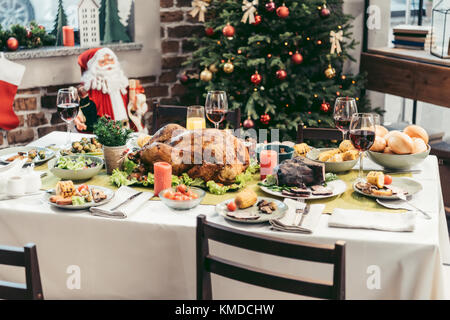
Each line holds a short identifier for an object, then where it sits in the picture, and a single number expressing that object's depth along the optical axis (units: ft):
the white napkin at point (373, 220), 5.86
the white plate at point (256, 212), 6.07
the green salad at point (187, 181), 7.00
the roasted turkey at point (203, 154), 7.09
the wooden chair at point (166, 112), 10.38
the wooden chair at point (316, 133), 9.31
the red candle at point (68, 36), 13.52
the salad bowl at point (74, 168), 7.35
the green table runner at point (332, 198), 6.56
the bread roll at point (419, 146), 7.61
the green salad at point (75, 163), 7.42
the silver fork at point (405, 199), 6.41
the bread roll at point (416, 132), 7.95
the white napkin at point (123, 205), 6.32
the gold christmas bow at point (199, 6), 13.80
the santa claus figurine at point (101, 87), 12.57
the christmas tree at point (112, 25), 14.39
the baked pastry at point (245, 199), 6.38
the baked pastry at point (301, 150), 8.16
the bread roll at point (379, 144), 7.65
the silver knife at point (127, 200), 6.47
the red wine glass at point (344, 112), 7.36
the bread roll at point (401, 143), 7.55
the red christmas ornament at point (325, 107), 13.34
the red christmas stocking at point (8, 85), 12.14
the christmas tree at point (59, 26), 13.83
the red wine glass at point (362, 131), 6.67
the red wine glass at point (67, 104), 7.91
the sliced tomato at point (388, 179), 7.02
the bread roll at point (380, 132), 7.84
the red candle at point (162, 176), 6.82
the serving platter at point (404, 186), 6.72
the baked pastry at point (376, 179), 6.84
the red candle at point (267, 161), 7.40
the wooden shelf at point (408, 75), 13.52
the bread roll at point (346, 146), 7.91
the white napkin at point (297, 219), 5.90
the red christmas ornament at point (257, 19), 12.83
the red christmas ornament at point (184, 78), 14.33
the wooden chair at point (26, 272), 4.64
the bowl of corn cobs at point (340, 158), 7.61
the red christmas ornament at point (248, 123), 12.88
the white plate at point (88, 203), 6.46
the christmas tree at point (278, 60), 13.08
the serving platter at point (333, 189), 6.71
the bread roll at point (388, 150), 7.66
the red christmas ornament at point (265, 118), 13.02
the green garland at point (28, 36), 12.78
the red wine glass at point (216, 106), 8.01
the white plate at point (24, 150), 8.11
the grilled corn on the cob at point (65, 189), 6.60
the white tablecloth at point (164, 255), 5.63
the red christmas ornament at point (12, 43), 12.54
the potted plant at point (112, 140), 7.44
